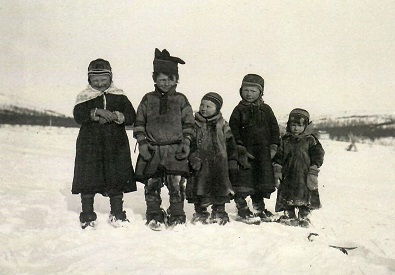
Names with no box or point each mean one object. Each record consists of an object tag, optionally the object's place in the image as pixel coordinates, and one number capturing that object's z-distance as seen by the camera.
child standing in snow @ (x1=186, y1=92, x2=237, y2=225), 4.05
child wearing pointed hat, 3.87
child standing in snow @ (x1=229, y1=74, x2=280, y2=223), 4.26
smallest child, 4.27
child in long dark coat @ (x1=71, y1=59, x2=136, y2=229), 3.86
